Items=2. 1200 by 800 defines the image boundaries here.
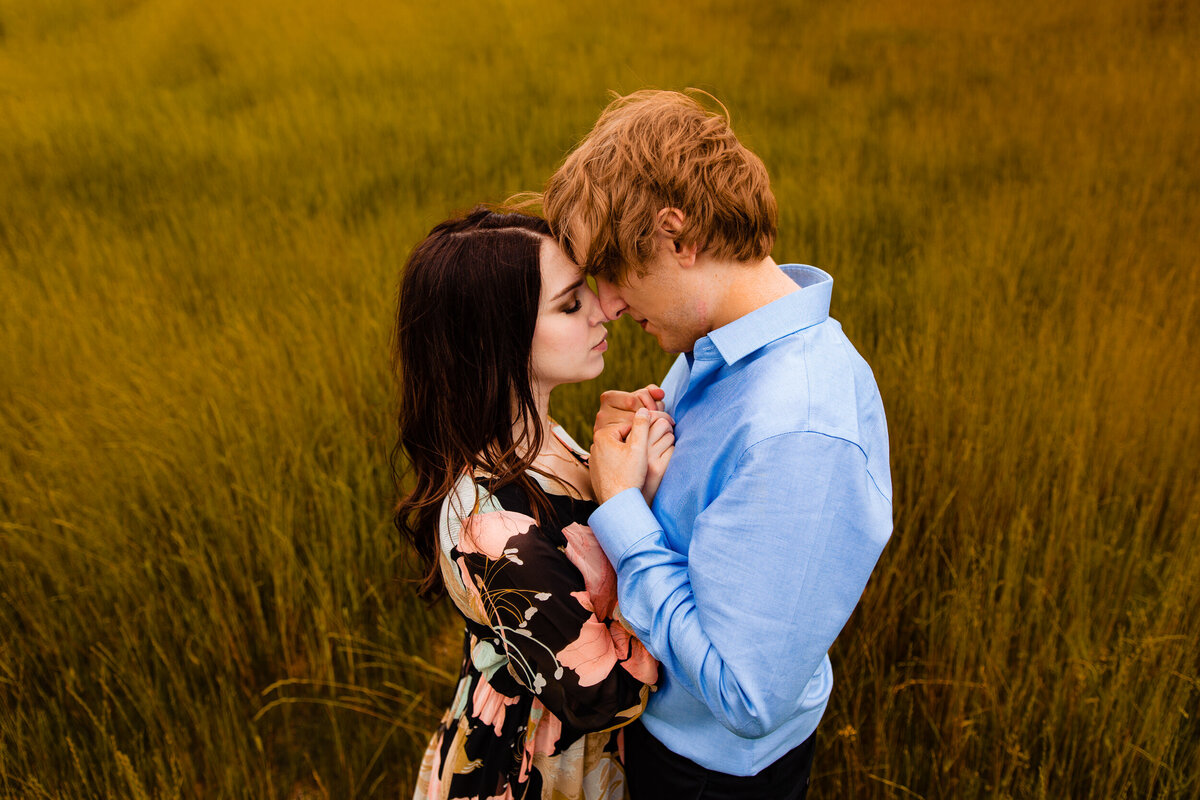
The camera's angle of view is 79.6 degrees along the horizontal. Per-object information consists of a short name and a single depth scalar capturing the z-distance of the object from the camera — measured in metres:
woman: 1.00
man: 0.85
